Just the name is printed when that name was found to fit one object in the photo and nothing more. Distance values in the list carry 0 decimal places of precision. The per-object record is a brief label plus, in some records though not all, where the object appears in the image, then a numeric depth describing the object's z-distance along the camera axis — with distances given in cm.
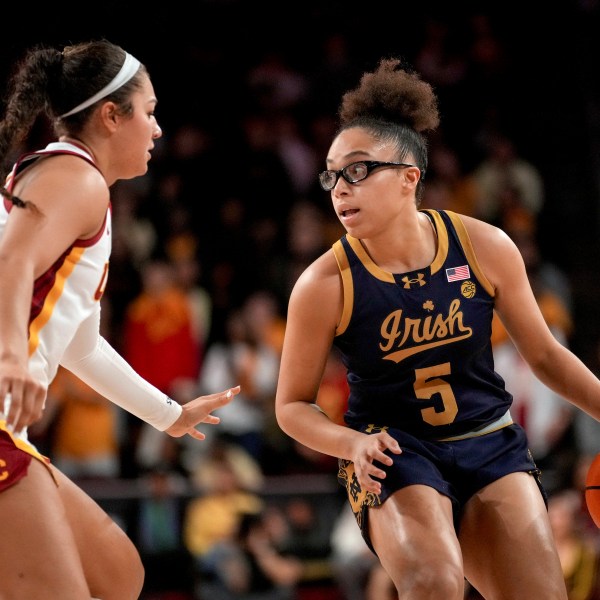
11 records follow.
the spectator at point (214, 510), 1459
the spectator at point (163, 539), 1508
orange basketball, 736
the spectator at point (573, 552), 1343
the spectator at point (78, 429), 1595
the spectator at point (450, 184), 1944
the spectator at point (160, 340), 1700
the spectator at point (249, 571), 1441
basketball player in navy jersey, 682
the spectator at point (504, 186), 1961
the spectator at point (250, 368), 1637
